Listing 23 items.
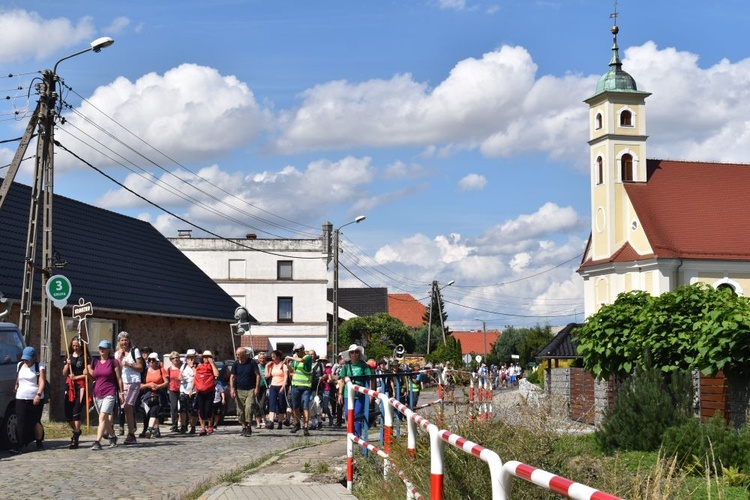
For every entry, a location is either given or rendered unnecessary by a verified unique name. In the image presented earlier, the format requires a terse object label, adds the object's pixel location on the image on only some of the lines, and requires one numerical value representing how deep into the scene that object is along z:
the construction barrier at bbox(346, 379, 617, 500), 3.86
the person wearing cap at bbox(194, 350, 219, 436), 19.97
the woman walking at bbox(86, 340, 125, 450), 16.22
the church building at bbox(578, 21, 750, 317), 60.00
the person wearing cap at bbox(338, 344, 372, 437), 17.36
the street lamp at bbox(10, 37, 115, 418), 21.44
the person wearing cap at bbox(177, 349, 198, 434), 20.61
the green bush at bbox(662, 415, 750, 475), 11.25
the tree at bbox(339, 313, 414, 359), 77.12
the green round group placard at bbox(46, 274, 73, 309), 19.62
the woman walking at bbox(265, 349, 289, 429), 21.36
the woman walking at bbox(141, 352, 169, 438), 19.22
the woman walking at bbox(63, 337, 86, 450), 16.53
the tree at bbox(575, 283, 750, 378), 15.41
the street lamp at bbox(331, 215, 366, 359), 43.06
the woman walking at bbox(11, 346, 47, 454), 16.38
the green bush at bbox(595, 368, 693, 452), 13.55
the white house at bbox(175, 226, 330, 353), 65.94
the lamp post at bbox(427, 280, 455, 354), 84.62
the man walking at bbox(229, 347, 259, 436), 19.91
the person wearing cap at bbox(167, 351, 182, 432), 20.91
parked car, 16.42
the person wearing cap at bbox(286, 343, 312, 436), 20.55
